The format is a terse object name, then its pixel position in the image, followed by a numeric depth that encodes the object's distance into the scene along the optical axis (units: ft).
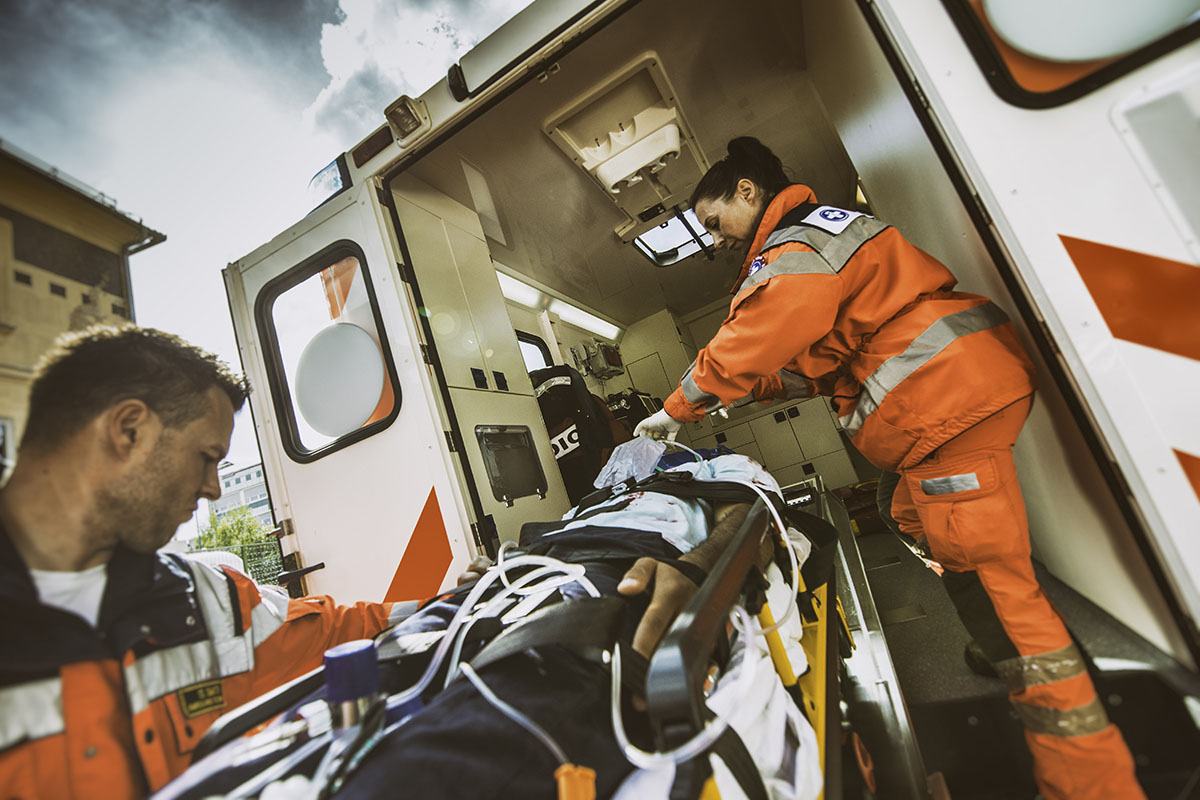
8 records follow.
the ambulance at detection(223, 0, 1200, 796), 3.40
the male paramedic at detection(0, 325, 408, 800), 2.21
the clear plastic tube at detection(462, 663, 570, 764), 1.93
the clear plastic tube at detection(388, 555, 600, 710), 2.63
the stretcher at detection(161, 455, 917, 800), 1.89
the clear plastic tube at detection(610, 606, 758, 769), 1.84
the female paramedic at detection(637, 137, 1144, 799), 4.37
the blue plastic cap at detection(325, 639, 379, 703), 2.15
